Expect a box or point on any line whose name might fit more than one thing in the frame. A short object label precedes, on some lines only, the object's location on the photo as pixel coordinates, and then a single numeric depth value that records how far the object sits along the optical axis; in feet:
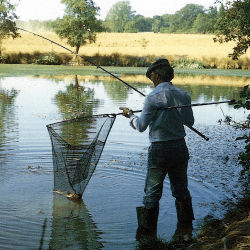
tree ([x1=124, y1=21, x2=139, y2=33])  408.10
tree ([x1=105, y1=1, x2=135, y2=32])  499.26
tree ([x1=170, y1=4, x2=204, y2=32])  440.45
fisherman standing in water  13.97
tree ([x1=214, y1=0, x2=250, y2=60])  36.32
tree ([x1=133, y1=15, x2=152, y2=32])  505.25
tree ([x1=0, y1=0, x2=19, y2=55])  138.54
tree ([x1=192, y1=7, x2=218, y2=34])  377.38
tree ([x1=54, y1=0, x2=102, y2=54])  176.55
